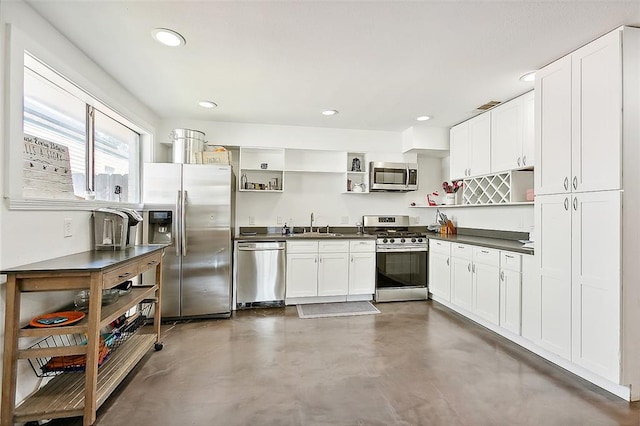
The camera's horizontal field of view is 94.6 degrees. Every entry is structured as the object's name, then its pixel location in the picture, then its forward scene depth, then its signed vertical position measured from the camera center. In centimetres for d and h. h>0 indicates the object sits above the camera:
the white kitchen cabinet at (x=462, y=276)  337 -75
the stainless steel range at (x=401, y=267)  411 -76
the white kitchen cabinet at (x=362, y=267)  405 -76
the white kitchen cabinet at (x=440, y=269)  377 -75
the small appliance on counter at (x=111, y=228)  237 -14
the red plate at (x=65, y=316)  165 -63
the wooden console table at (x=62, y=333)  155 -69
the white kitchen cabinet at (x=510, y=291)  272 -74
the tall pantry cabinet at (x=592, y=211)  195 +2
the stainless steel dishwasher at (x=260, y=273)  375 -78
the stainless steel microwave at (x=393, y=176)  439 +54
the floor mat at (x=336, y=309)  360 -125
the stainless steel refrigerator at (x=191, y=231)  333 -23
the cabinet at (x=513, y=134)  292 +83
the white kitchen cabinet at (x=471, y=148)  350 +83
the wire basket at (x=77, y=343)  184 -97
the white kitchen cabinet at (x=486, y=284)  297 -75
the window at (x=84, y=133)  200 +66
